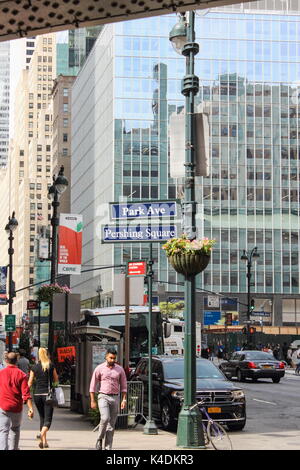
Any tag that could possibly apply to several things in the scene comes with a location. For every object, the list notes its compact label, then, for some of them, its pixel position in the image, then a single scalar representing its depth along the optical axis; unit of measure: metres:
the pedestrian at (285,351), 61.19
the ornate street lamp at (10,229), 40.13
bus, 41.59
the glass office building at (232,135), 104.44
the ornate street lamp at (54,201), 25.84
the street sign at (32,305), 45.66
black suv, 18.20
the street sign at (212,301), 78.17
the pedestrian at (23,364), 22.80
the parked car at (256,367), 38.66
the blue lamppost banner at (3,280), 54.96
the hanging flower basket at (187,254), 14.26
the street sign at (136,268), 20.22
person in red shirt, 10.70
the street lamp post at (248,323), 55.65
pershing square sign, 16.55
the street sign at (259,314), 57.38
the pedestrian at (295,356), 53.24
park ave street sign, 16.78
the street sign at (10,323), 42.97
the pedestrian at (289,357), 59.18
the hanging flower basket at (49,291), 28.22
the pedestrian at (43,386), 13.64
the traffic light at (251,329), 53.82
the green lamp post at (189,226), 13.94
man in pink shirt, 12.70
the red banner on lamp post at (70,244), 27.41
